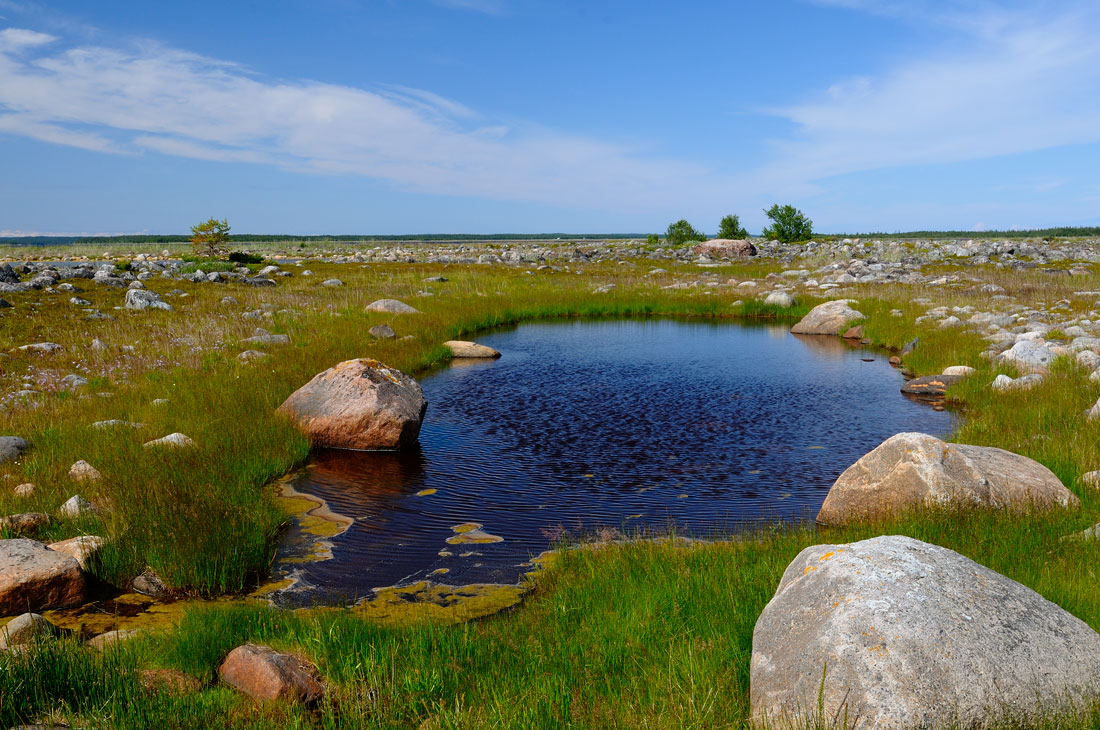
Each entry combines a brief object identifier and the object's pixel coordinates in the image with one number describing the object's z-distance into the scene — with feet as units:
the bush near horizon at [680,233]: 290.15
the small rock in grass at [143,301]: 84.84
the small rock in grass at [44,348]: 56.49
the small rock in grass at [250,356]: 55.88
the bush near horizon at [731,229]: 247.29
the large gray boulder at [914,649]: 11.82
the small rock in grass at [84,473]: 29.78
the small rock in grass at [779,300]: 105.40
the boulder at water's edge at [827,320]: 87.97
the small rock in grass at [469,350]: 71.41
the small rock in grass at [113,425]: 36.22
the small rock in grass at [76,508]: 26.43
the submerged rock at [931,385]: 53.49
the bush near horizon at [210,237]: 182.91
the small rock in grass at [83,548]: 23.56
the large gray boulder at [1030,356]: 50.52
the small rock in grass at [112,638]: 17.88
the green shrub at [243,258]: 177.06
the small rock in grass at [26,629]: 17.83
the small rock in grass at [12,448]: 32.03
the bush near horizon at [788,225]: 270.67
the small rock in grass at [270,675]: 15.38
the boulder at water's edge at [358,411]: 40.88
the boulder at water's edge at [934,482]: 25.14
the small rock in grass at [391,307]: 86.48
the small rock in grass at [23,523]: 25.14
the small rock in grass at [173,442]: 34.19
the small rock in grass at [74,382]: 45.70
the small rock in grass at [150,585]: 23.57
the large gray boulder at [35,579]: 21.03
